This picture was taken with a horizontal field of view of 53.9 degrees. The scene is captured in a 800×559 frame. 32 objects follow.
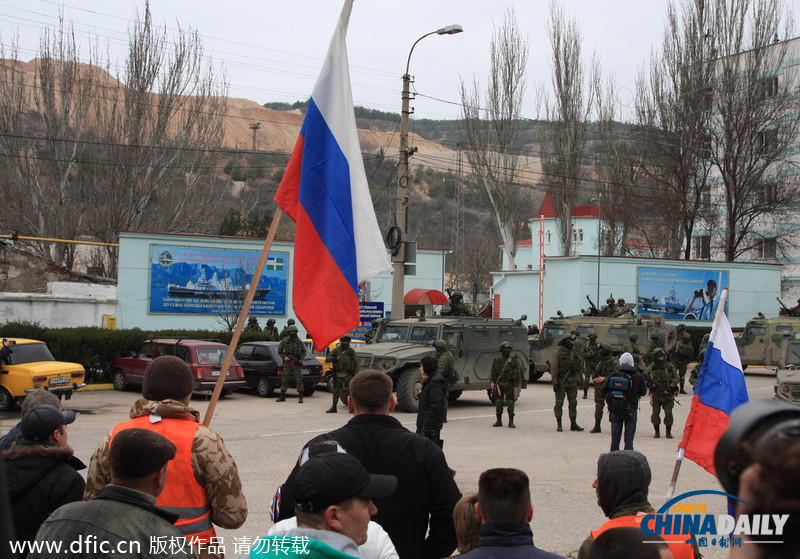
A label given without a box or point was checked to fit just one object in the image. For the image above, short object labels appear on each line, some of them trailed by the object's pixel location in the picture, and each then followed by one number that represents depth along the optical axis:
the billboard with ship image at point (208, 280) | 26.12
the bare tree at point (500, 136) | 43.81
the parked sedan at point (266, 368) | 19.59
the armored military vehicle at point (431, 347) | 16.56
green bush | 20.25
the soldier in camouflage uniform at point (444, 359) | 14.55
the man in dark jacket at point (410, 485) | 3.86
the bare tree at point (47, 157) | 33.22
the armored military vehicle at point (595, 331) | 23.91
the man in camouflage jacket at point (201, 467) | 3.61
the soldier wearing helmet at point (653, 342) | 18.94
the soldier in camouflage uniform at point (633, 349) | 18.38
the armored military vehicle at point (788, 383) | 14.89
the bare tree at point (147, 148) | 34.31
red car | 17.95
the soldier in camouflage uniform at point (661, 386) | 14.14
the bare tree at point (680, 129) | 37.88
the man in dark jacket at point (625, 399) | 11.71
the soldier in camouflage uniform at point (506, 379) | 15.04
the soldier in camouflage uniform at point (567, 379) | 14.90
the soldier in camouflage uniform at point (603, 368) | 14.49
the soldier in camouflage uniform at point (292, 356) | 18.08
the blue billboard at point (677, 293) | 32.03
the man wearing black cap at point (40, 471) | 3.57
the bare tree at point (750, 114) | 37.19
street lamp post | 18.30
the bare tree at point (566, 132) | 42.25
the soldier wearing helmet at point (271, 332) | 23.91
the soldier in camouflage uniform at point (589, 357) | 20.36
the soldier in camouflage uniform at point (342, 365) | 16.33
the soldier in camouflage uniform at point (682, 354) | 20.11
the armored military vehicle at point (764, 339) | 25.84
